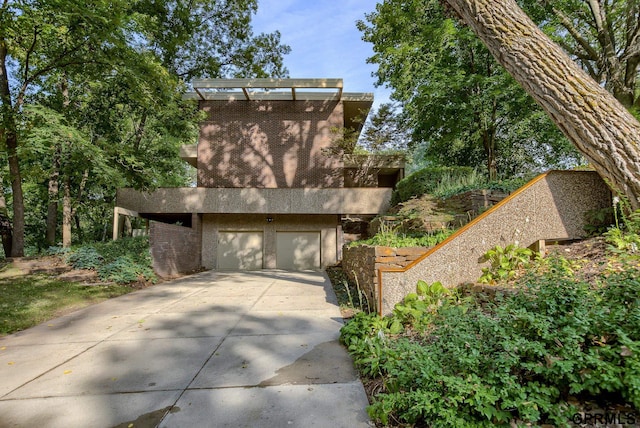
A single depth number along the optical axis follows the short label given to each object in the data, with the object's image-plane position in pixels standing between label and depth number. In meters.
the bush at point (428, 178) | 9.24
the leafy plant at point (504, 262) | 4.09
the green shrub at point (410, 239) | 5.36
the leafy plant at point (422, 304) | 3.68
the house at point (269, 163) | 13.80
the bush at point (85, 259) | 8.80
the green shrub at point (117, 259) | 8.30
